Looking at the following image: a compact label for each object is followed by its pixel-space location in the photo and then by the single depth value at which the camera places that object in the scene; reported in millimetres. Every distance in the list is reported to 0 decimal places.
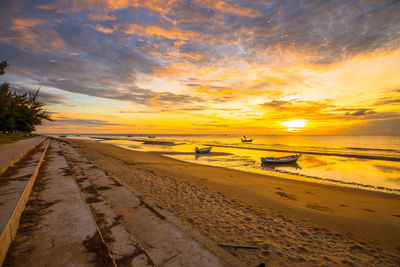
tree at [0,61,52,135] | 33244
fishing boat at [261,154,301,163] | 21702
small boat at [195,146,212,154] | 33031
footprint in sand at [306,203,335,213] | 7388
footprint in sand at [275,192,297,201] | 8766
